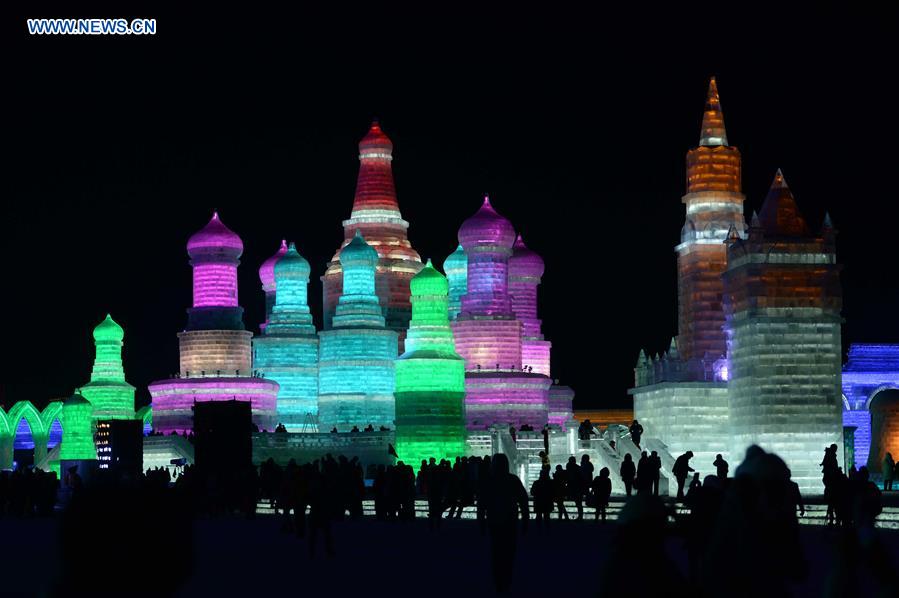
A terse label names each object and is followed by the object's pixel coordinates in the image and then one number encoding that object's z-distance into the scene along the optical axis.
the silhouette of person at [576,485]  35.28
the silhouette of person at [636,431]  48.66
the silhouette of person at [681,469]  37.47
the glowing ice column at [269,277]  77.06
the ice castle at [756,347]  48.25
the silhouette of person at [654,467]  35.28
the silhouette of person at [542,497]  32.25
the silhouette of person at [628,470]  37.41
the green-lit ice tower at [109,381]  72.19
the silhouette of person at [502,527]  18.31
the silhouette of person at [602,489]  34.00
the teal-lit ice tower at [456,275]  71.12
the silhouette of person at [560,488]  34.63
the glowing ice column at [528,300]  74.88
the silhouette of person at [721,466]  34.54
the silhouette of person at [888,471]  47.47
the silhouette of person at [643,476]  34.97
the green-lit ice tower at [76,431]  68.31
